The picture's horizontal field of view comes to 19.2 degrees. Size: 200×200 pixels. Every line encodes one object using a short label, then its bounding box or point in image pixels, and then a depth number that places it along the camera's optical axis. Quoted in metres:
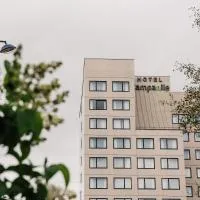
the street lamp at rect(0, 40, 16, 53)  19.73
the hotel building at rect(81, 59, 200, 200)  97.44
